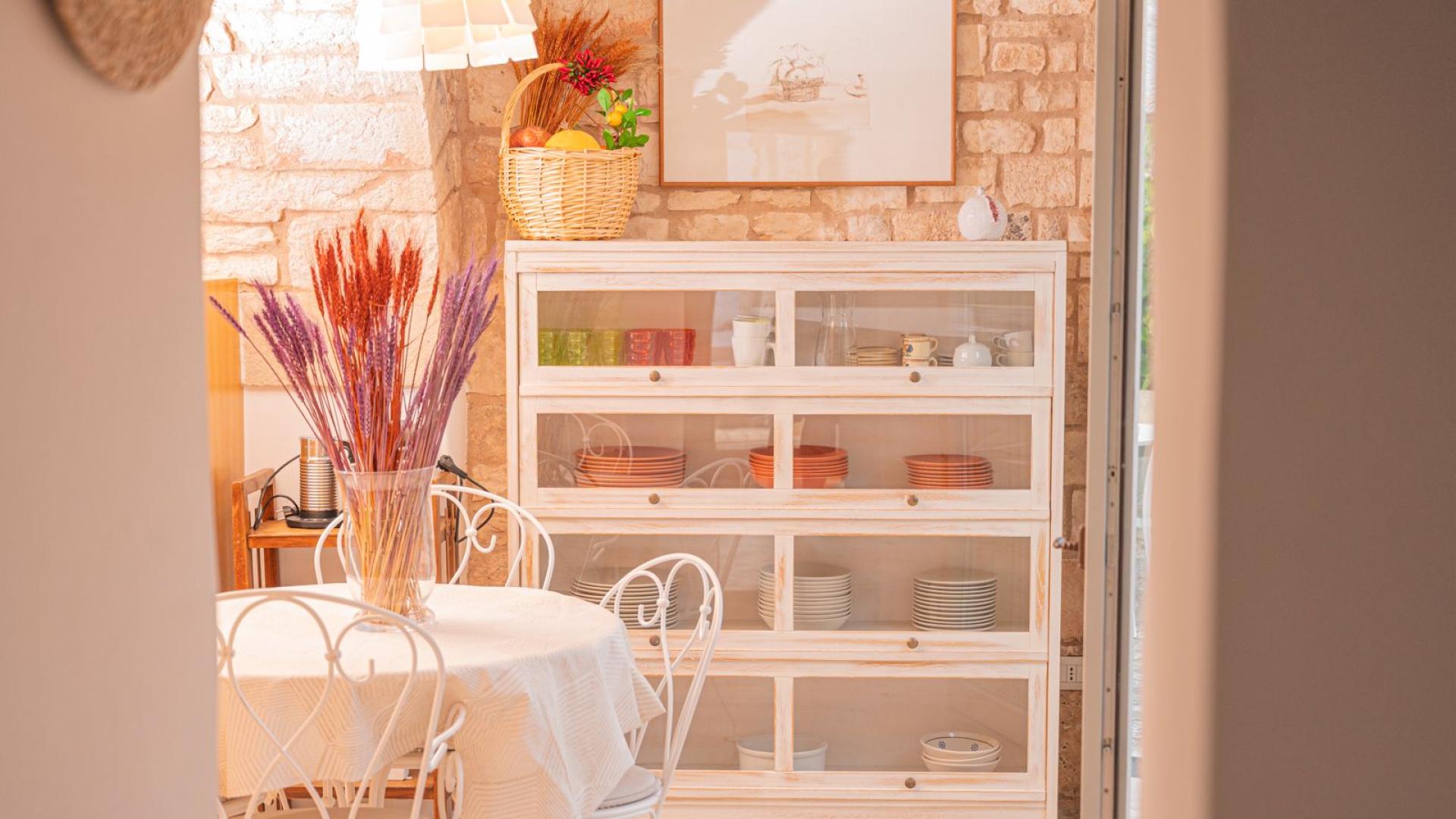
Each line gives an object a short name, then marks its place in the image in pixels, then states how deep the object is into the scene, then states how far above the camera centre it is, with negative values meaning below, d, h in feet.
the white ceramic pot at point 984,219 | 11.78 +1.20
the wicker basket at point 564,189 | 11.51 +1.43
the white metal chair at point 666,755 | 8.07 -2.66
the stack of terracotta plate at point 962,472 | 11.71 -1.08
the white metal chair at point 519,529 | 10.10 -1.52
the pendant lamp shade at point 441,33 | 8.00 +1.98
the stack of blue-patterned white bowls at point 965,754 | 11.90 -3.65
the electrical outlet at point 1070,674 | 12.58 -3.09
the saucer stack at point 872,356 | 11.69 -0.04
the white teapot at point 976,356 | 11.63 -0.03
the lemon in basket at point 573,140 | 11.55 +1.85
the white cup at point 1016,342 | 11.61 +0.09
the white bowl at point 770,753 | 11.93 -3.67
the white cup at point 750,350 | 11.71 +0.01
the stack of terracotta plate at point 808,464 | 11.76 -1.01
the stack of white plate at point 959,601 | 11.76 -2.23
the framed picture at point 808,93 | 12.52 +2.49
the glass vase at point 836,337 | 11.69 +0.13
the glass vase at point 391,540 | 7.57 -1.13
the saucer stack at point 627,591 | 11.93 -2.22
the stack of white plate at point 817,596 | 11.88 -2.22
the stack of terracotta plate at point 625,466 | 11.74 -1.04
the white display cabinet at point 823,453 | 11.60 -0.91
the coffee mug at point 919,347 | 11.68 +0.05
